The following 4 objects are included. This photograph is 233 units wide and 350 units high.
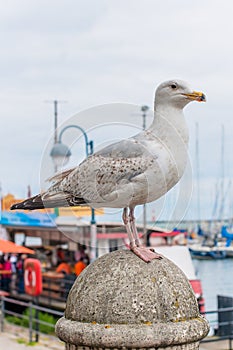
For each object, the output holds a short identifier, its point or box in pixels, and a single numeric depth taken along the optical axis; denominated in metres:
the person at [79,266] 23.90
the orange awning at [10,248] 18.03
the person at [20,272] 25.42
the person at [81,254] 25.45
